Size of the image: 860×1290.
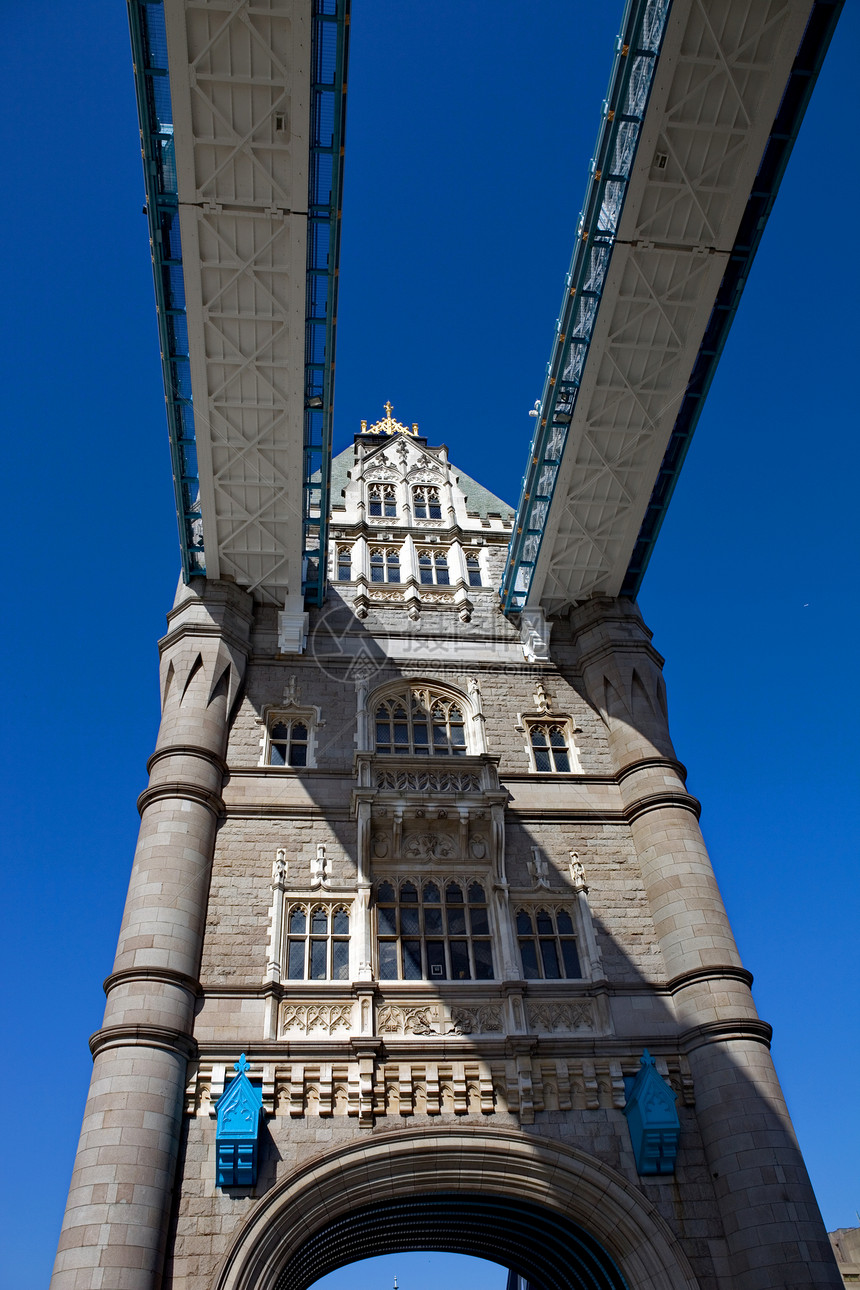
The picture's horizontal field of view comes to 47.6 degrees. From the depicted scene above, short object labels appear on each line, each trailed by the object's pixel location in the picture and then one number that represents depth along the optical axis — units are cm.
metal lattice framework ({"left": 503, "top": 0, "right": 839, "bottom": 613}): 1689
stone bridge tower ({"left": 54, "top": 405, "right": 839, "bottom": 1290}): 1517
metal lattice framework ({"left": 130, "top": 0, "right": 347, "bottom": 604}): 1655
